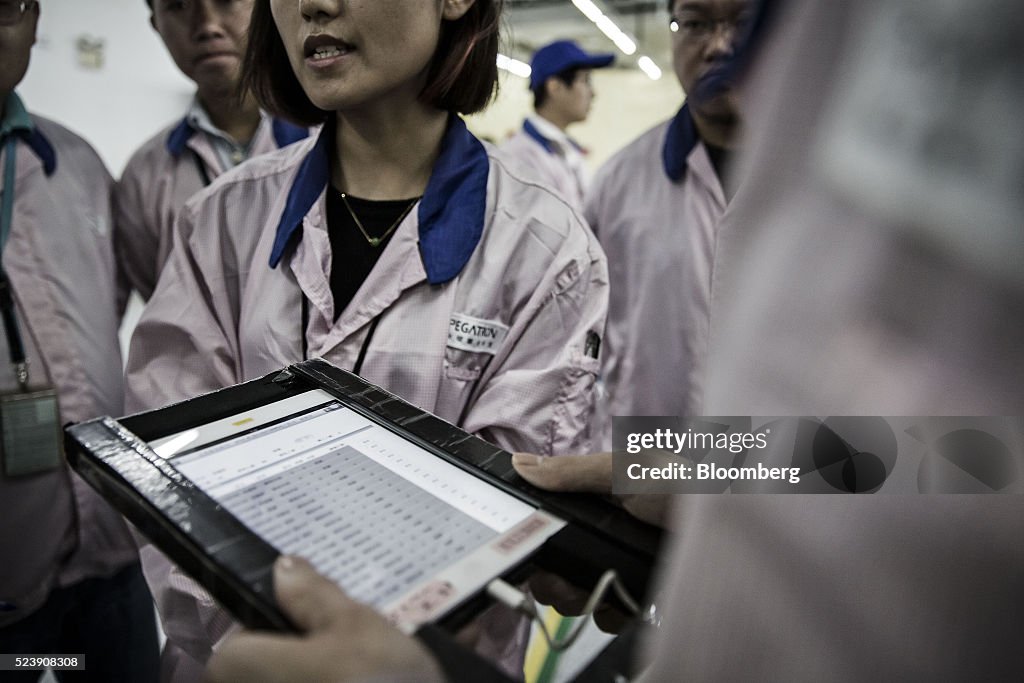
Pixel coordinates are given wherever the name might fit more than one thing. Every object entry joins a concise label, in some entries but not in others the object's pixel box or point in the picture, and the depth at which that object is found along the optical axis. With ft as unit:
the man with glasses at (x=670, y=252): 4.87
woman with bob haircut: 2.88
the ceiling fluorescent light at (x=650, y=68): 27.91
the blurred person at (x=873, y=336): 0.89
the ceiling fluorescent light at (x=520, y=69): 28.64
